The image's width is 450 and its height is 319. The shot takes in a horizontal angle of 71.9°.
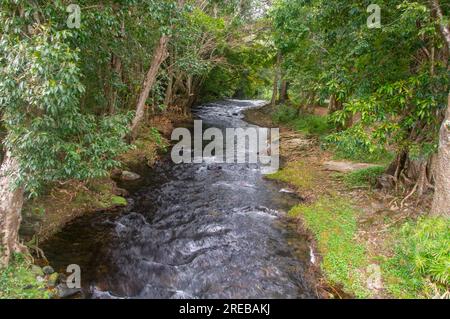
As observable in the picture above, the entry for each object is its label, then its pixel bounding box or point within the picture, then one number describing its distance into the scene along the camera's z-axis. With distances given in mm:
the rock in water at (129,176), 11781
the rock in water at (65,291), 5841
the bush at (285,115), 22728
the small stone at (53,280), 5926
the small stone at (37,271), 5996
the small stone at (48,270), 6237
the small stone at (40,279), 5854
